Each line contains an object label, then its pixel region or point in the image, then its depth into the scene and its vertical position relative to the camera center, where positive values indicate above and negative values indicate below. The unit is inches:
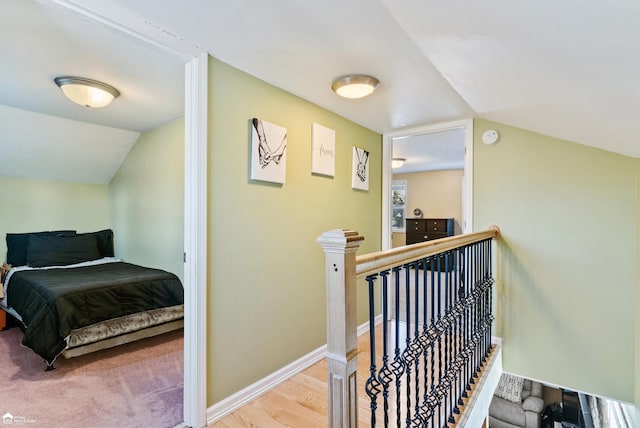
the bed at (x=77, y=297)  92.4 -29.2
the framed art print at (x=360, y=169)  119.7 +16.2
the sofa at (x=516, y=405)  175.0 -109.7
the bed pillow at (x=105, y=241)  160.6 -16.4
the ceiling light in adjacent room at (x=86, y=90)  86.6 +33.5
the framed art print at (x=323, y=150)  99.3 +19.7
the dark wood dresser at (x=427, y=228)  262.4 -14.6
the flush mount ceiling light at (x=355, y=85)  79.5 +32.4
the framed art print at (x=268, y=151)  79.2 +15.4
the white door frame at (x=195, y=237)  67.1 -5.8
